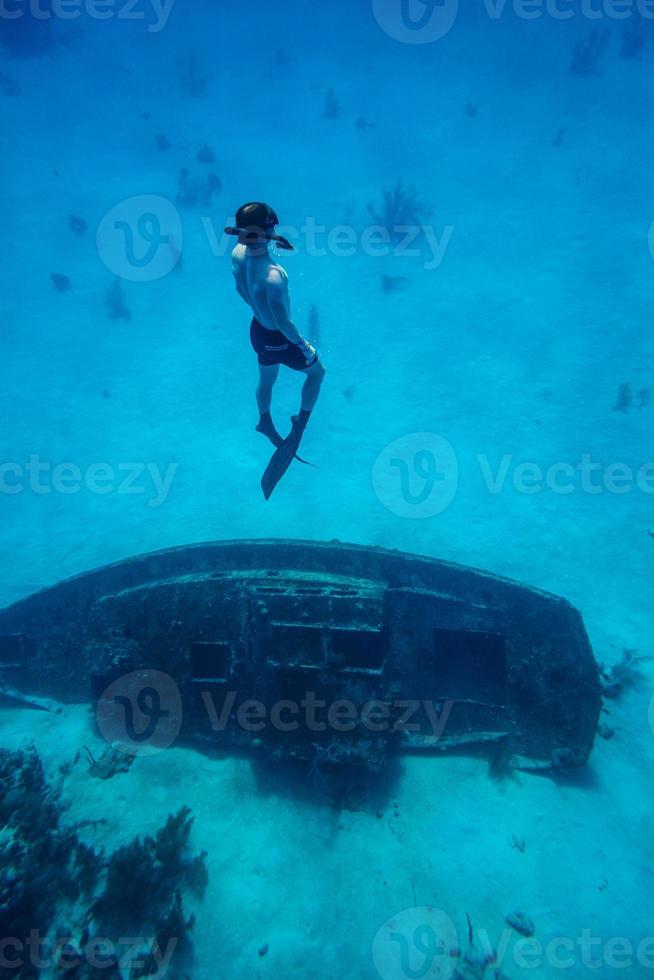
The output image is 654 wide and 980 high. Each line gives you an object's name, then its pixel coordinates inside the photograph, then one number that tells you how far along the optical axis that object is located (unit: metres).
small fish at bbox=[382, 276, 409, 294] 18.02
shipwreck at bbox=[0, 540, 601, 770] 5.35
